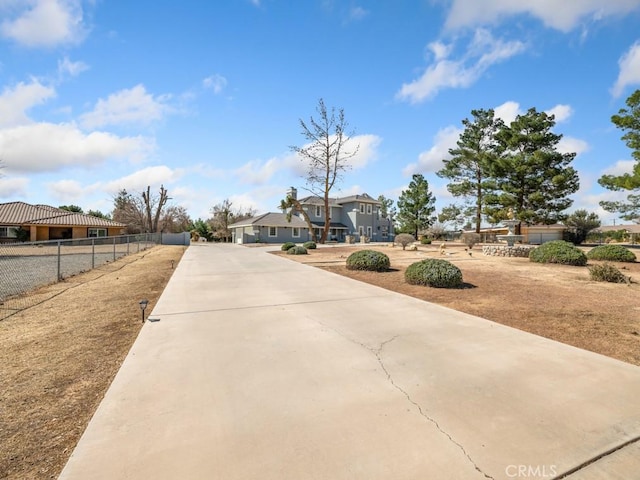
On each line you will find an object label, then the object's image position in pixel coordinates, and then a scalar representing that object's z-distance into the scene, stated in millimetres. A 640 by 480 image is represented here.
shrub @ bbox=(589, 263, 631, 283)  10219
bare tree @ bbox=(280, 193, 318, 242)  33534
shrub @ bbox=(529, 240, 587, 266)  14242
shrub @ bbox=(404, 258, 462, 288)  9148
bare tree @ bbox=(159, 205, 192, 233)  53438
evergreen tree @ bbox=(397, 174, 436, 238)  45281
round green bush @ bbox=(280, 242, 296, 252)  23969
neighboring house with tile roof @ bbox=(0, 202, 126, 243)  29812
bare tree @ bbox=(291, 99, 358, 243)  31391
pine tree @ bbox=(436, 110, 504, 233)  34031
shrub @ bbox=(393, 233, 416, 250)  27406
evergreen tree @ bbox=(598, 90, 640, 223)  21041
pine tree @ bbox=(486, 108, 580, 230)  28266
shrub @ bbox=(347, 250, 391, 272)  12422
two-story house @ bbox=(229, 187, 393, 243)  41938
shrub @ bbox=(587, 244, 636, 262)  15347
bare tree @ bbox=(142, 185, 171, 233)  45000
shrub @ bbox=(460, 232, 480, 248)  26955
